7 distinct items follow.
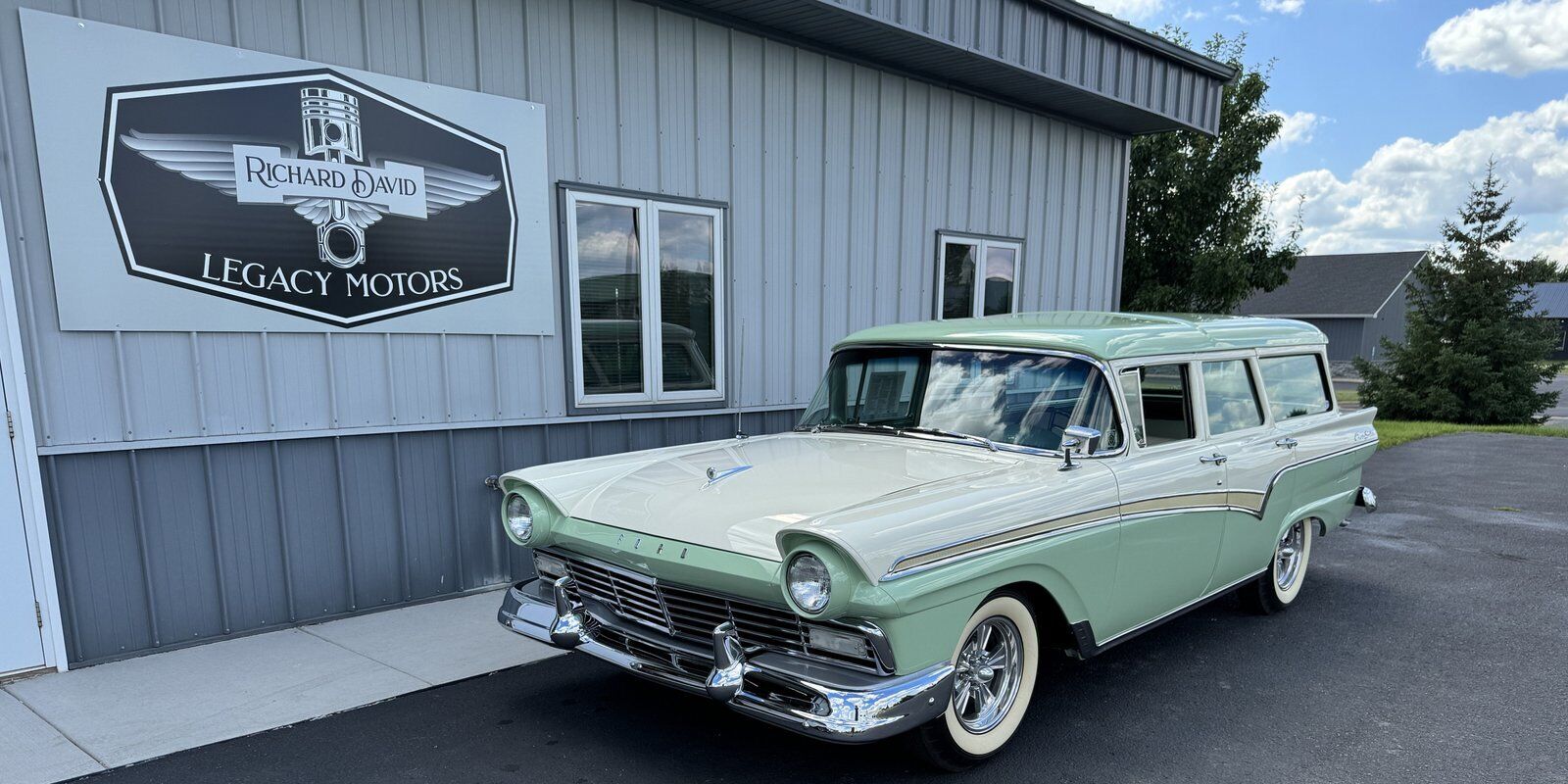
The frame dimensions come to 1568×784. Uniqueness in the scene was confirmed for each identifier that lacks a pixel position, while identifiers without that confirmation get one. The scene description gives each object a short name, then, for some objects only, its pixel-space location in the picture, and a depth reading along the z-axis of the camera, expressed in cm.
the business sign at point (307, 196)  388
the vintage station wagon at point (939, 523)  255
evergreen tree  1478
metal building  376
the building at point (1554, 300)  5338
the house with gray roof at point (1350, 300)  3850
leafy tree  1578
